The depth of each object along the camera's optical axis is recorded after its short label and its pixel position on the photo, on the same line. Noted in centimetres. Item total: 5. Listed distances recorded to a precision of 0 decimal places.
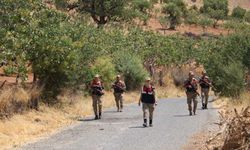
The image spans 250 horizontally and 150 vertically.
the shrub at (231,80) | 3622
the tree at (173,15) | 10206
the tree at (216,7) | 12221
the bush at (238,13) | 12962
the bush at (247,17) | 12875
